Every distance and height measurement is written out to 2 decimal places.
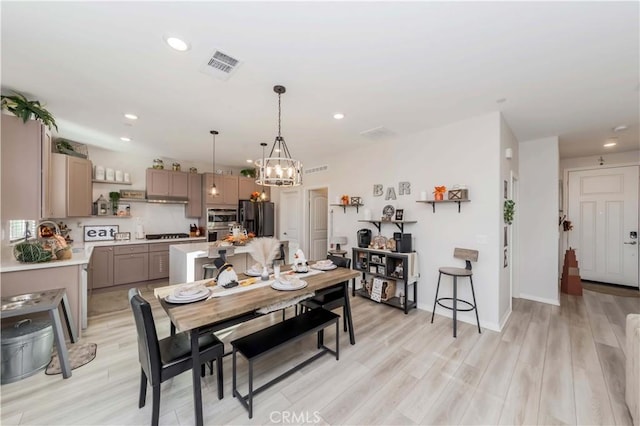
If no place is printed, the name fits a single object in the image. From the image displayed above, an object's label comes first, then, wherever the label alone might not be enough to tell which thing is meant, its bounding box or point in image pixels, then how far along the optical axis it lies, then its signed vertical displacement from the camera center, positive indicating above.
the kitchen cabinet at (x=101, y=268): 4.35 -0.99
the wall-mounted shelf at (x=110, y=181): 4.72 +0.56
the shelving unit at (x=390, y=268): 3.64 -0.88
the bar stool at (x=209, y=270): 3.93 -0.94
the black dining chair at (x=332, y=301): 2.76 -1.00
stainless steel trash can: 2.10 -1.19
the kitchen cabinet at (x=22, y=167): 2.51 +0.44
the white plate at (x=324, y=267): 2.82 -0.63
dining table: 1.64 -0.67
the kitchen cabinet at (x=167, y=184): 5.13 +0.57
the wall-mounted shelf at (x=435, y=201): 3.37 +0.15
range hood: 5.30 +0.26
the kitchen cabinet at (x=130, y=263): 4.57 -0.98
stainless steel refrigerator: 6.09 -0.14
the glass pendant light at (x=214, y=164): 3.92 +1.14
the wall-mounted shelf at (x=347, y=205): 4.65 +0.12
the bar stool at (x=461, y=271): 3.02 -0.74
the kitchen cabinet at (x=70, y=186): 3.91 +0.40
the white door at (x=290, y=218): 6.10 -0.17
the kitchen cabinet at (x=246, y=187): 6.22 +0.61
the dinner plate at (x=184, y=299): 1.83 -0.64
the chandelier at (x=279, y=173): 2.75 +0.42
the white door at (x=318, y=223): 5.96 -0.28
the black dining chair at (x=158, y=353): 1.56 -0.99
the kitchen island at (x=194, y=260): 3.64 -0.78
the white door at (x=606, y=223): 4.71 -0.19
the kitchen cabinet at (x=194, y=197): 5.67 +0.32
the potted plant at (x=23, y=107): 2.50 +1.04
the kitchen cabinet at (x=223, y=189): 5.72 +0.51
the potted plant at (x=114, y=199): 4.92 +0.23
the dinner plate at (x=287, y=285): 2.13 -0.63
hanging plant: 3.44 +0.02
